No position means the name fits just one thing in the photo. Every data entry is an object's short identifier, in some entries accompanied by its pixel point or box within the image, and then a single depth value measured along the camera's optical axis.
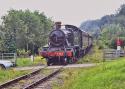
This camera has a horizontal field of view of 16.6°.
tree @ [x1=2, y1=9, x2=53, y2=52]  84.06
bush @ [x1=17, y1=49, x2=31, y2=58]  64.20
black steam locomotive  35.75
